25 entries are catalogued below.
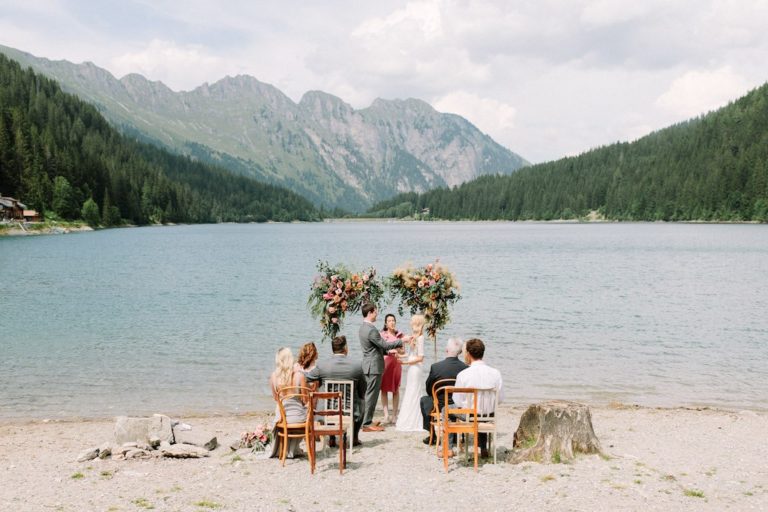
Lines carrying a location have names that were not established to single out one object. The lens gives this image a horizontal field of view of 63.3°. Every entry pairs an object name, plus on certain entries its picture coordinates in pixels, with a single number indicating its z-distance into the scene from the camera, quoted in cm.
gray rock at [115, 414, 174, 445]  1290
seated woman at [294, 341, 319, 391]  1254
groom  1352
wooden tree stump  1153
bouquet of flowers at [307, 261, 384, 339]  1684
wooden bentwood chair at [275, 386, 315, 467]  1152
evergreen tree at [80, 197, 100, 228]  15862
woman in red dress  1428
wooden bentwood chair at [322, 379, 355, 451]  1212
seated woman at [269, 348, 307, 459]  1203
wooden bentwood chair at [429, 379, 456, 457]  1206
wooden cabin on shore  13162
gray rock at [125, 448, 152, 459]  1228
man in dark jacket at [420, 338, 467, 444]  1264
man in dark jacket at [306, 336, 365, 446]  1244
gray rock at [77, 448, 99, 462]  1227
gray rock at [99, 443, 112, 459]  1231
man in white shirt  1174
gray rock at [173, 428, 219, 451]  1301
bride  1379
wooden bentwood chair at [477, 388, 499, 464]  1167
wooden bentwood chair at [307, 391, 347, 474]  1138
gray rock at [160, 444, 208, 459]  1240
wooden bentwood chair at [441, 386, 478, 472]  1129
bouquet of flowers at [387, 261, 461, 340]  1717
